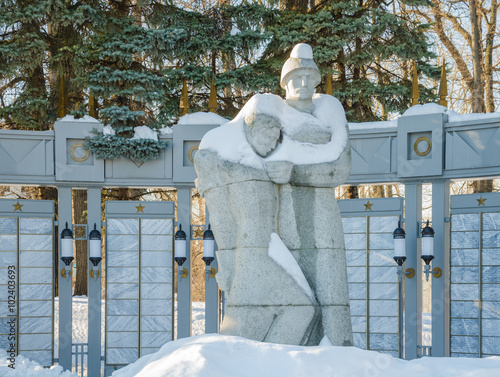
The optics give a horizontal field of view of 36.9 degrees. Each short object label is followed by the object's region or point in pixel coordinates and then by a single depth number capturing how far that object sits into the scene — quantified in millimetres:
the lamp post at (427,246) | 10242
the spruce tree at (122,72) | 12822
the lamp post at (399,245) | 10375
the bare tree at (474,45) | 19000
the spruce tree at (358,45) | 15289
